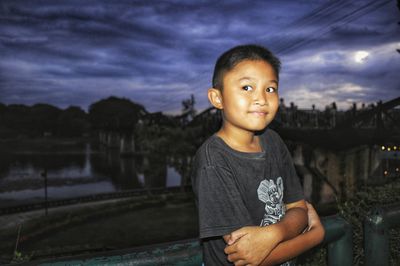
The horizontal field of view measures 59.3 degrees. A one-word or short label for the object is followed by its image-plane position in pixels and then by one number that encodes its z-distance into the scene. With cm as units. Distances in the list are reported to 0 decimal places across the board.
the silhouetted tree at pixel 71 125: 13562
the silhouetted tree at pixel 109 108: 14642
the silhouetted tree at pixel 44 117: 13512
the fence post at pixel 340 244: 179
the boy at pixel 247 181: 132
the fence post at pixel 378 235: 187
